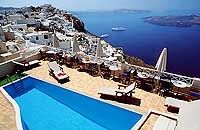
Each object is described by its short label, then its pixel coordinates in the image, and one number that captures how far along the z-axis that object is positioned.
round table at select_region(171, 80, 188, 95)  5.89
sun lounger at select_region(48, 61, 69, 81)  7.50
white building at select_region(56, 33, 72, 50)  31.13
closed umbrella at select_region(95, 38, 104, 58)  8.38
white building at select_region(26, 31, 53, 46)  30.07
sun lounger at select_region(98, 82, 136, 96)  5.95
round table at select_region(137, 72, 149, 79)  6.59
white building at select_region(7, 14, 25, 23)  51.98
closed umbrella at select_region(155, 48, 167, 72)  6.53
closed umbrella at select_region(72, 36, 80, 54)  8.93
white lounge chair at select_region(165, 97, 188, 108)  5.26
